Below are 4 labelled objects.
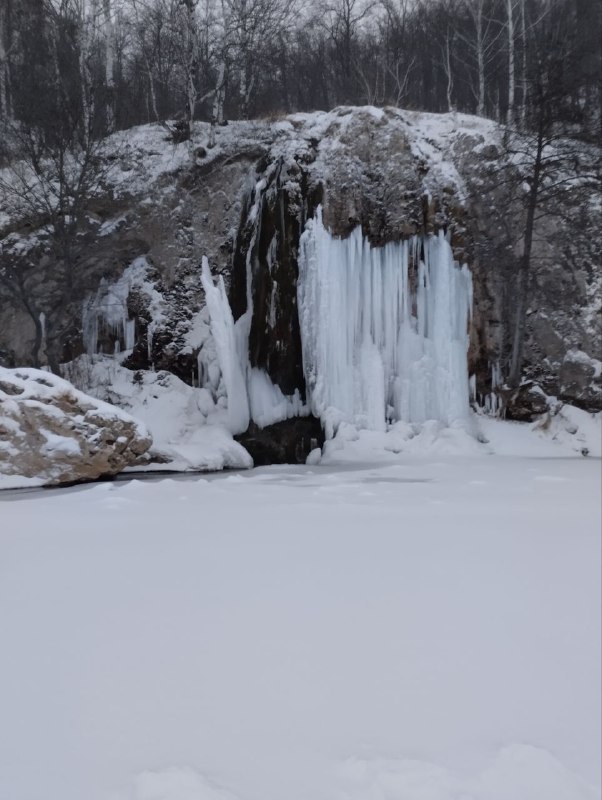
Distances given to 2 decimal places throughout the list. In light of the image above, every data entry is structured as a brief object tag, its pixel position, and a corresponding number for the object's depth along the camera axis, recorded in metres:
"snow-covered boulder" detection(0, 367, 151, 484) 6.19
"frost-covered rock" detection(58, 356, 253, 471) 8.29
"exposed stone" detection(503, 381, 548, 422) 9.41
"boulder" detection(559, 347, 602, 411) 9.46
